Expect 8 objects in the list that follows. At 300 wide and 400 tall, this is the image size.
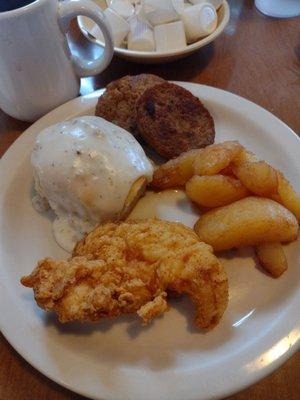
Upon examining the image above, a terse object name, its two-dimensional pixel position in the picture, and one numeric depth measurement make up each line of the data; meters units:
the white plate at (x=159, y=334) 0.20
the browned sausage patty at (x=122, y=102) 0.31
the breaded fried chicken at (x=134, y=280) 0.20
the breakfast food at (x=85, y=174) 0.26
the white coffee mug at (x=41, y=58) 0.28
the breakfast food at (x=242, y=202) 0.24
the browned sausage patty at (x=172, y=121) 0.29
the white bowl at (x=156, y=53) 0.35
